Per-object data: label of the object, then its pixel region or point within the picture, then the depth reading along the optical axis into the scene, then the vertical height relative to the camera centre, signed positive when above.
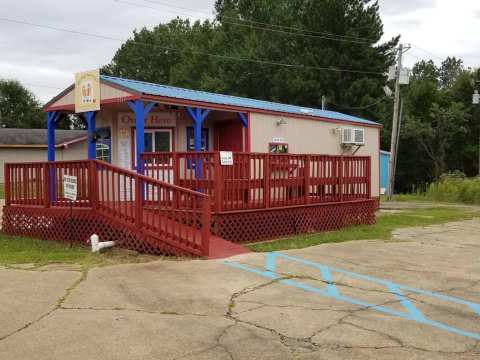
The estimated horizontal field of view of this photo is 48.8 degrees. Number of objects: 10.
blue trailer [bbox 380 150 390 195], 32.12 -0.27
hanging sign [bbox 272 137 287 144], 14.31 +0.68
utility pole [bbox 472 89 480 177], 35.38 +4.48
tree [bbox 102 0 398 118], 38.88 +8.82
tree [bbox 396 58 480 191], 39.19 +2.38
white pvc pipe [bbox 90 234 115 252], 9.09 -1.35
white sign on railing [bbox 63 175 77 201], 9.49 -0.39
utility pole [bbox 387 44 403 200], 26.83 +1.70
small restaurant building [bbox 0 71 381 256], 9.29 -0.20
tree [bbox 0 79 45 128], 56.00 +6.22
